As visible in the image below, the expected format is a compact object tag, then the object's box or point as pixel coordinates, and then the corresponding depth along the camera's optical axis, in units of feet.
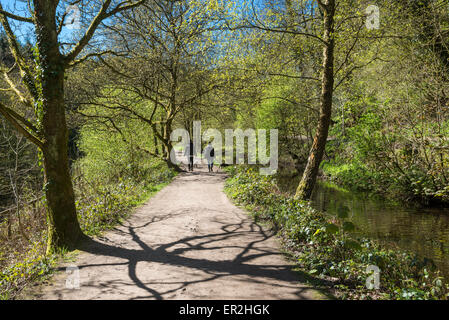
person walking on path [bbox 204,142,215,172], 68.69
